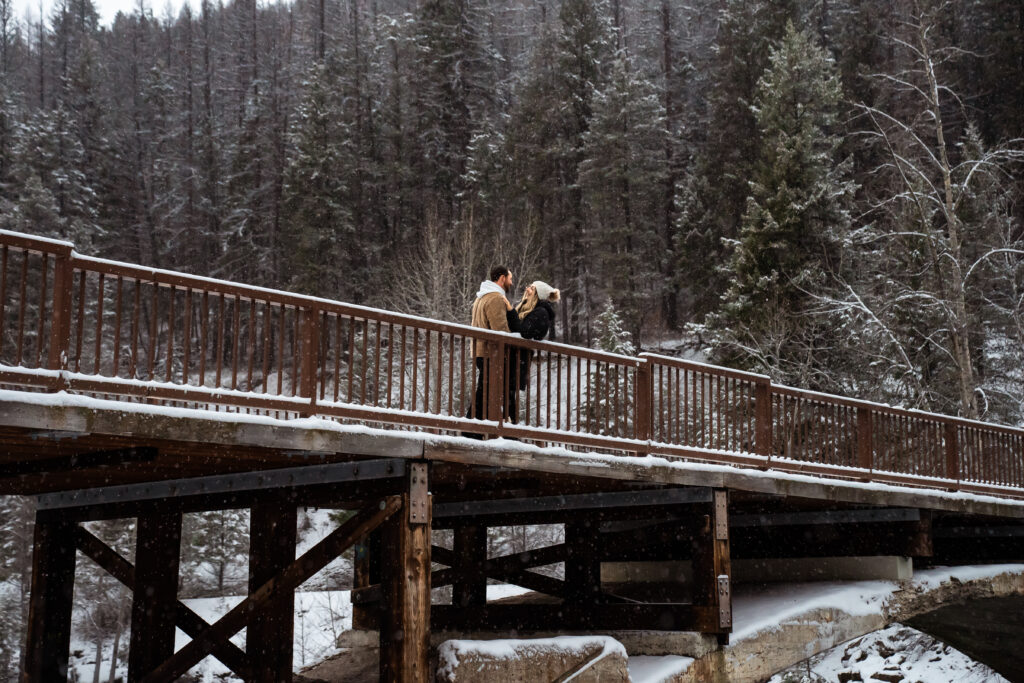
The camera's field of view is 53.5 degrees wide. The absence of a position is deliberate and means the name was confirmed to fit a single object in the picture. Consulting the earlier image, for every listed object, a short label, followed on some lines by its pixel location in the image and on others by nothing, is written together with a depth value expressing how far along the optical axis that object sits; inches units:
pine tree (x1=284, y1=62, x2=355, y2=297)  1569.9
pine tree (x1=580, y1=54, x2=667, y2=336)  1520.7
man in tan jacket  409.4
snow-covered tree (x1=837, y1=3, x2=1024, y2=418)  831.7
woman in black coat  393.4
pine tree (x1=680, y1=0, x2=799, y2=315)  1476.4
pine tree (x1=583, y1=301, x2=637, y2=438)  1220.5
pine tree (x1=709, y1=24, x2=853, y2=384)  1156.5
